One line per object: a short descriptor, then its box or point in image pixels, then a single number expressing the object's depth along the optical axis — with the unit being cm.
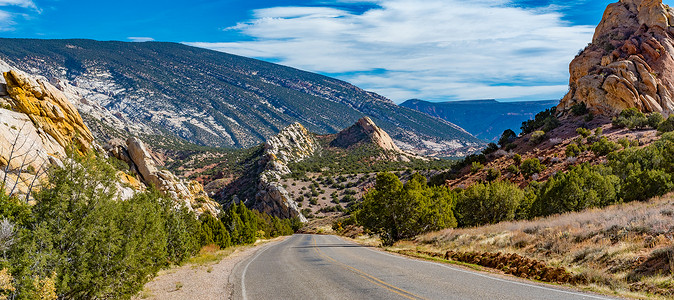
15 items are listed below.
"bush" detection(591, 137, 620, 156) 4800
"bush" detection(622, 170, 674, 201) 2935
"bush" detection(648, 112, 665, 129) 5256
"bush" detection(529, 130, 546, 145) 6419
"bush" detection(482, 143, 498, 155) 7459
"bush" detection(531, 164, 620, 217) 3191
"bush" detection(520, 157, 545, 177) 5325
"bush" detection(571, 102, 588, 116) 6400
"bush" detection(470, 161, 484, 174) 6469
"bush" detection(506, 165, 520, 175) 5614
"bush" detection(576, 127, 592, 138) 5528
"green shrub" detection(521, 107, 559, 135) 6688
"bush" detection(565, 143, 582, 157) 5181
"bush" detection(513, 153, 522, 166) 5866
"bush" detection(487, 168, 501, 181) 5703
